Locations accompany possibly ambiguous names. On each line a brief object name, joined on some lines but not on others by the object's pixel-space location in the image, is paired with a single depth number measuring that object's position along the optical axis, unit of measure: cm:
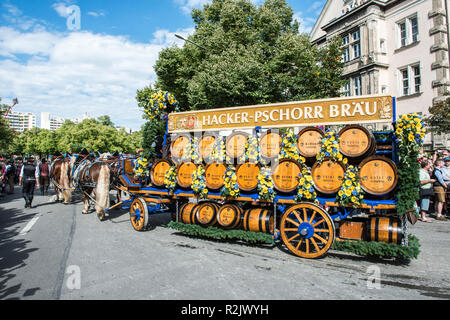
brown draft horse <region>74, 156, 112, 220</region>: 827
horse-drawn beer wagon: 461
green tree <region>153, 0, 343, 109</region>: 1548
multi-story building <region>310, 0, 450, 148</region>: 1803
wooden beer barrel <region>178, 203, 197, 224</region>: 620
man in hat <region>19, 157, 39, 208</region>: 1118
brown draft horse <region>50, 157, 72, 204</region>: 1214
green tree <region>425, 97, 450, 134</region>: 1281
